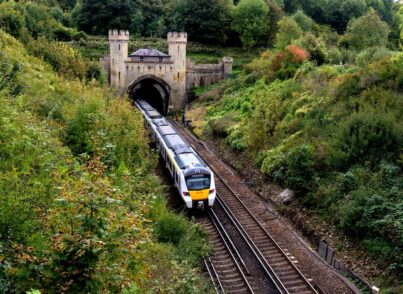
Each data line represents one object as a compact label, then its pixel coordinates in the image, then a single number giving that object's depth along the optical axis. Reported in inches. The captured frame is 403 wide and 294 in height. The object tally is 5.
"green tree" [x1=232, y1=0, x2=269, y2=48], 2205.6
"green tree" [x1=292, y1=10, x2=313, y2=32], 2223.4
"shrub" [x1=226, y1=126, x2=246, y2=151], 1001.2
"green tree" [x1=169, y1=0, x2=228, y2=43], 2301.9
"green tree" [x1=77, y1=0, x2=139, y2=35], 2325.3
